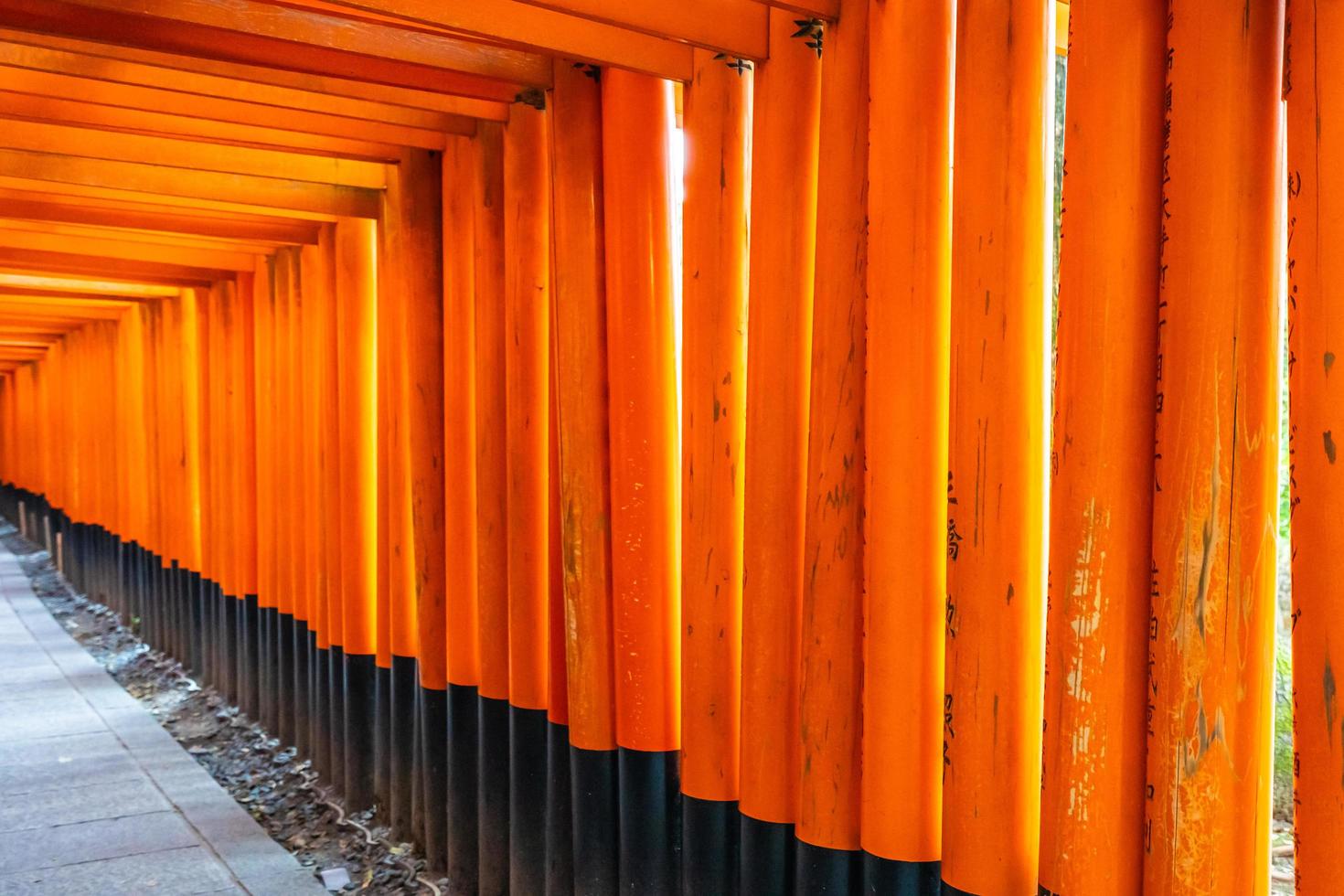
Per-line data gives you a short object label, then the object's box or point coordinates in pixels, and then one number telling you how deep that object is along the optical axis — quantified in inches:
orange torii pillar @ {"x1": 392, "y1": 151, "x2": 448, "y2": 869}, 219.1
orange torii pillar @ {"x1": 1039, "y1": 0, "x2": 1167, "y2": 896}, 95.0
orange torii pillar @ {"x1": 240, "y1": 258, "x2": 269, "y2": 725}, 323.9
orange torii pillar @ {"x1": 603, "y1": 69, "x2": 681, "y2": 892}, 158.9
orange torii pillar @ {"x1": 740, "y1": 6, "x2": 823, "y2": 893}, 132.5
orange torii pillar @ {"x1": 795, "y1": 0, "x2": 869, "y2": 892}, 123.3
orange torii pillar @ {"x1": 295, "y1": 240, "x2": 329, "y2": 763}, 277.3
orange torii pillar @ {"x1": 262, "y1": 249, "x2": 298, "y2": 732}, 299.7
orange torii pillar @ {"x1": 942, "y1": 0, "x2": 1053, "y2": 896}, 106.1
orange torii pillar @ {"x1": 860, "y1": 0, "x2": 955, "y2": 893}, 115.0
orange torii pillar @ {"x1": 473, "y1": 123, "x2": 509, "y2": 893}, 195.0
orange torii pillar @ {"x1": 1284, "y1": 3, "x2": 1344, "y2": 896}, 82.4
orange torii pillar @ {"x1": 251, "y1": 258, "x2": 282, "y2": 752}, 314.2
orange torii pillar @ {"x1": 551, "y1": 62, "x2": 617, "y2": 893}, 164.1
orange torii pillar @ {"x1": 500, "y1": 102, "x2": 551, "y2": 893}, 183.9
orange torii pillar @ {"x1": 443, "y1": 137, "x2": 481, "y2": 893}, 208.7
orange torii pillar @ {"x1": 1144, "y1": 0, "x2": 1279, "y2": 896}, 89.4
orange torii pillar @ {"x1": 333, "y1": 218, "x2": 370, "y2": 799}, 258.4
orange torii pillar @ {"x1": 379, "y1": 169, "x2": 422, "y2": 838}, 231.8
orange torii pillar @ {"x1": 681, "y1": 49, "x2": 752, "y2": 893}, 144.2
